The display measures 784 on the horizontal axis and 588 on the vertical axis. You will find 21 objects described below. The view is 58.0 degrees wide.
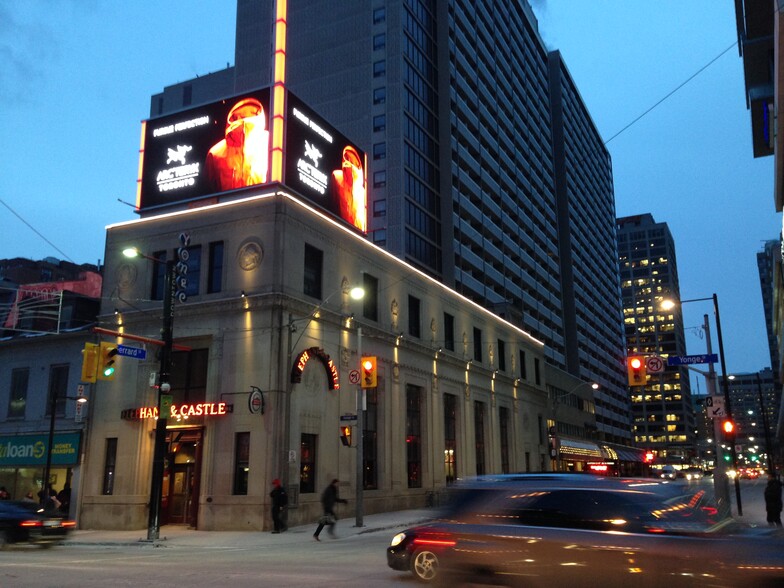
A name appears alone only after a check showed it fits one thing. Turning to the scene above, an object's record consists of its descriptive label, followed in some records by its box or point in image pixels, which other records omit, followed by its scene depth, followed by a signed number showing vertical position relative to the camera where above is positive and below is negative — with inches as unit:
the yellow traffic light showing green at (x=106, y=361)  888.3 +125.9
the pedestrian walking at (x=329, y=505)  864.1 -51.0
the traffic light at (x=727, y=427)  1157.4 +52.9
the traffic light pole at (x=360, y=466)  1039.0 -5.2
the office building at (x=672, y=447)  7130.9 +132.5
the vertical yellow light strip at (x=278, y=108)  1270.9 +637.2
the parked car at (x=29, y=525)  762.8 -65.1
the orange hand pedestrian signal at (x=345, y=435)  1043.3 +39.8
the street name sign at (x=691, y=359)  1011.9 +143.8
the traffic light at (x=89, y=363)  876.0 +121.9
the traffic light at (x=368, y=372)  1082.7 +134.8
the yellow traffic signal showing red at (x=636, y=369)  1084.5 +137.4
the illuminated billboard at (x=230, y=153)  1300.4 +577.3
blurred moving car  282.2 -32.9
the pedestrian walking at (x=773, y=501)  901.2 -51.8
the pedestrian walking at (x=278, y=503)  967.0 -53.6
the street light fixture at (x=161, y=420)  885.2 +54.7
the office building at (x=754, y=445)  7057.1 +156.3
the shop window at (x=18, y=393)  1323.8 +130.3
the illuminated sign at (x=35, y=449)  1220.5 +26.0
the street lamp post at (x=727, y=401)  1131.8 +106.2
